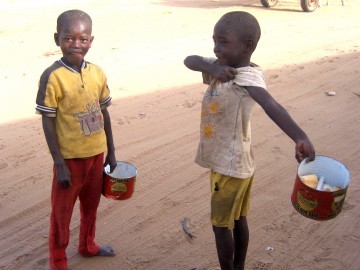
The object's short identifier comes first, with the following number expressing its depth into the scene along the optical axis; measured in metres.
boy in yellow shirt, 2.75
